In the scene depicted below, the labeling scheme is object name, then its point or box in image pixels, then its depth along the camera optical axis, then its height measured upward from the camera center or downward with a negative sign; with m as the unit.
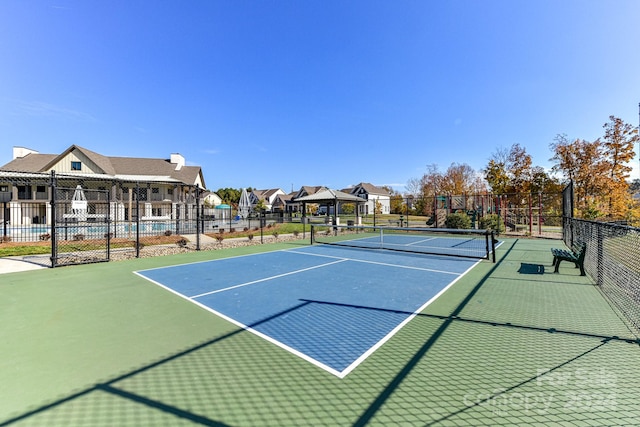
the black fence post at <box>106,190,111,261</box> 9.78 -0.94
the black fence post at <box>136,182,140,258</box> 10.90 -0.16
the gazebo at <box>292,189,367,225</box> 22.98 +1.25
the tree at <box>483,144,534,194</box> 28.75 +3.95
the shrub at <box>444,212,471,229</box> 20.33 -0.63
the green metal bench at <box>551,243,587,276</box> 7.68 -1.29
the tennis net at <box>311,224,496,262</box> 12.61 -1.63
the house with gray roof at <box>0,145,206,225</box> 27.12 +4.92
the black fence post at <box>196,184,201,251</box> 13.17 +0.23
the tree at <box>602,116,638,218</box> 22.08 +4.31
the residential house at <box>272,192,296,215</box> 71.34 +2.92
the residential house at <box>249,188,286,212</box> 75.34 +4.78
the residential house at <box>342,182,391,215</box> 60.12 +4.50
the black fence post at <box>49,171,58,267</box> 8.64 -0.10
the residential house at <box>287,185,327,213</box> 63.96 +5.01
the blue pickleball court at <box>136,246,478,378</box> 3.91 -1.76
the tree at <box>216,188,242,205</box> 79.94 +5.20
